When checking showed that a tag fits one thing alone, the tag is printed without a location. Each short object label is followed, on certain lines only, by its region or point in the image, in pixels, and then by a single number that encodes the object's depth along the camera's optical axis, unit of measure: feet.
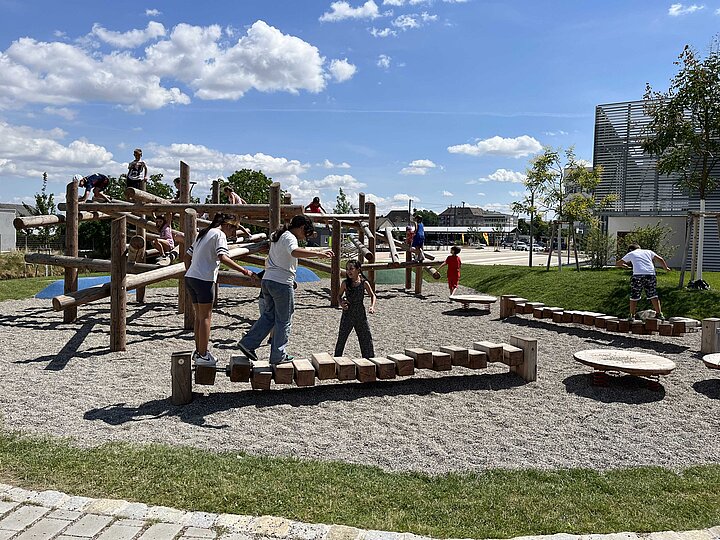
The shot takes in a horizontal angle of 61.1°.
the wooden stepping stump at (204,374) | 19.90
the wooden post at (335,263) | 48.28
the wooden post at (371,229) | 55.21
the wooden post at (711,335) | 29.84
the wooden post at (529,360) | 24.13
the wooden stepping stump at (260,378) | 20.04
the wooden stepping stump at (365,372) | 21.31
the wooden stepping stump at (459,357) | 23.11
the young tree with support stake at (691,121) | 50.24
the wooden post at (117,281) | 28.19
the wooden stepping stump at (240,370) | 20.06
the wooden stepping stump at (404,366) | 22.03
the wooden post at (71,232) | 38.32
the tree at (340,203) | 194.80
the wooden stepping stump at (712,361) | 23.17
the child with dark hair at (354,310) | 24.52
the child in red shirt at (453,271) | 55.26
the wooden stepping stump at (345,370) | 20.99
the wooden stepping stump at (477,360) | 23.39
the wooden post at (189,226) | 31.76
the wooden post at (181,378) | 19.54
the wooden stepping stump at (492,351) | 24.21
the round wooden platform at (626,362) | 22.82
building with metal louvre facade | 94.07
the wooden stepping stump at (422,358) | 22.54
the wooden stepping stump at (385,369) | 21.75
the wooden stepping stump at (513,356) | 24.21
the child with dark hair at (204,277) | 20.80
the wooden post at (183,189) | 38.81
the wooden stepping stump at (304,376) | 20.16
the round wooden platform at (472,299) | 46.34
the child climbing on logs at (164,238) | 43.65
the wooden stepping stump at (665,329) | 33.37
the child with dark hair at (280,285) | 21.11
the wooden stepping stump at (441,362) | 22.74
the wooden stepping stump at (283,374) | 20.10
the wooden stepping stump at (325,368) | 20.72
